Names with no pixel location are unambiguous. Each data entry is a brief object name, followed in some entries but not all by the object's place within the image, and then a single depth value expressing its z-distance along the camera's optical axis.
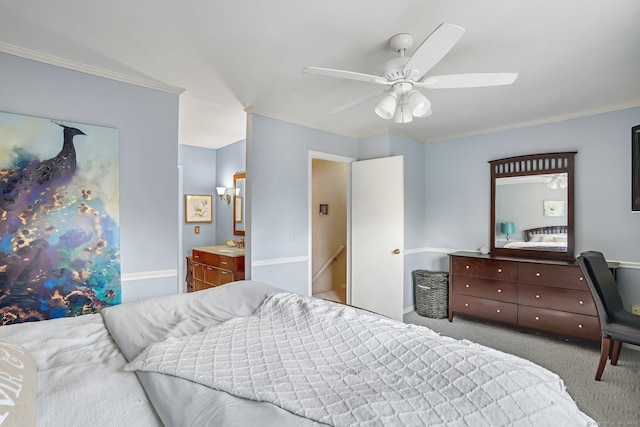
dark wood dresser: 3.04
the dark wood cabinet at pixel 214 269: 3.82
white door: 3.78
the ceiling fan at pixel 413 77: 1.51
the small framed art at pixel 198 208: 5.05
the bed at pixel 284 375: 0.85
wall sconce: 5.11
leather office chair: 2.34
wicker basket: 4.02
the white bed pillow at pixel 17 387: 0.73
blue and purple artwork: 2.07
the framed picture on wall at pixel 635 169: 2.79
